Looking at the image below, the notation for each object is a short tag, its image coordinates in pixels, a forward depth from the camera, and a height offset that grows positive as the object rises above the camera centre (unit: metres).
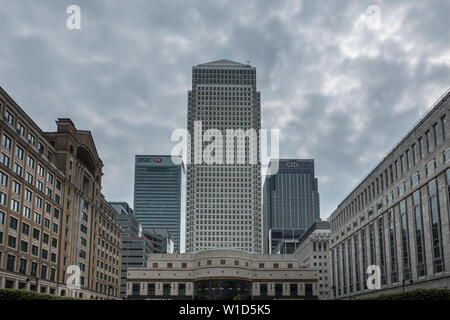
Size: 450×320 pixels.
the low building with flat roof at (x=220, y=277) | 127.25 +3.80
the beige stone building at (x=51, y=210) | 76.31 +15.92
